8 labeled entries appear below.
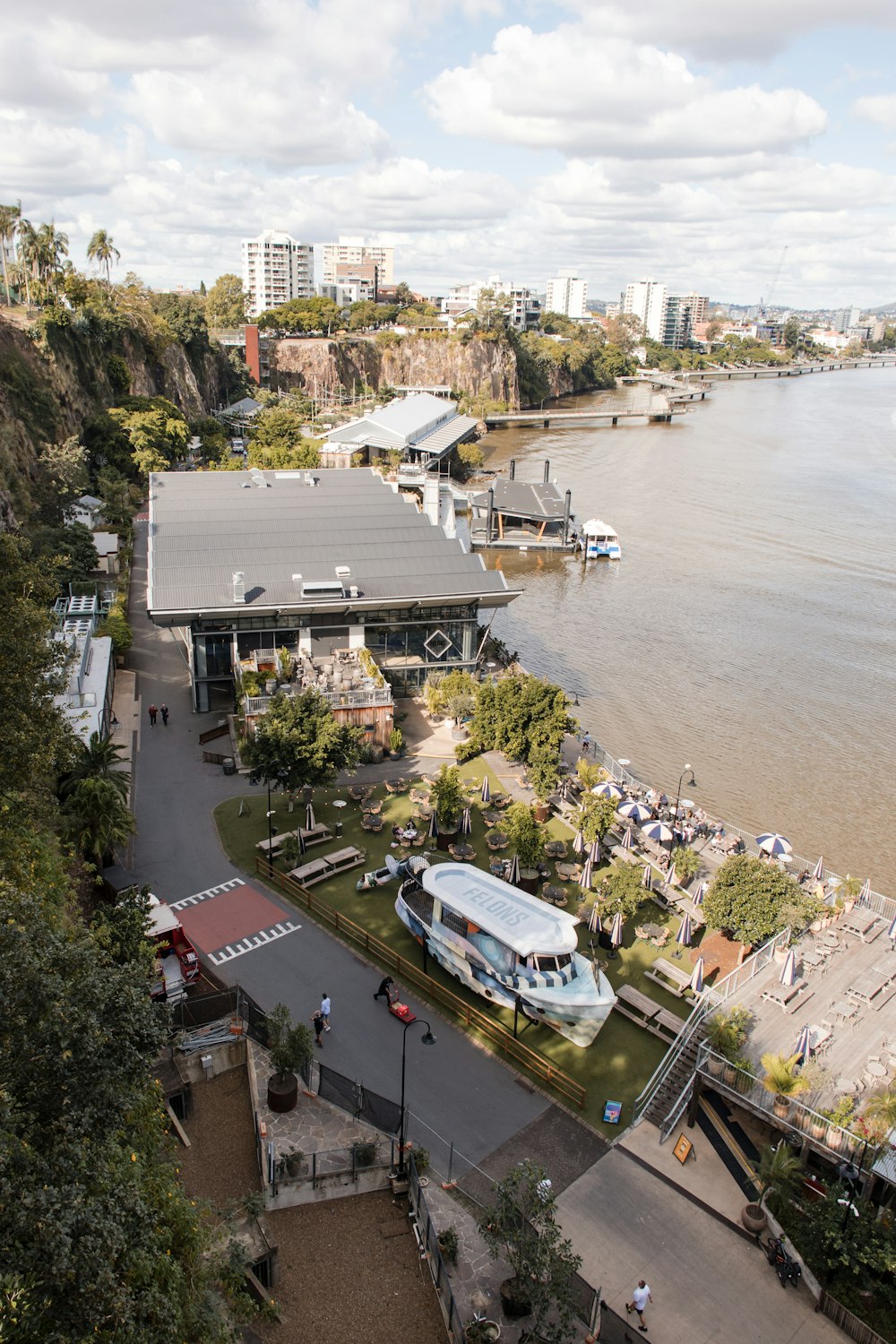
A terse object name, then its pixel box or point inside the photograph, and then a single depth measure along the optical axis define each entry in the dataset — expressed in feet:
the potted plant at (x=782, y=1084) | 62.03
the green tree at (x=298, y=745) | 94.32
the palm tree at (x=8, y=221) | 257.12
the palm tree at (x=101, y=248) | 333.07
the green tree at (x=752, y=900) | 79.20
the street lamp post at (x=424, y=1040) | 58.29
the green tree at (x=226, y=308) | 551.59
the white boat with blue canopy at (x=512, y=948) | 71.51
